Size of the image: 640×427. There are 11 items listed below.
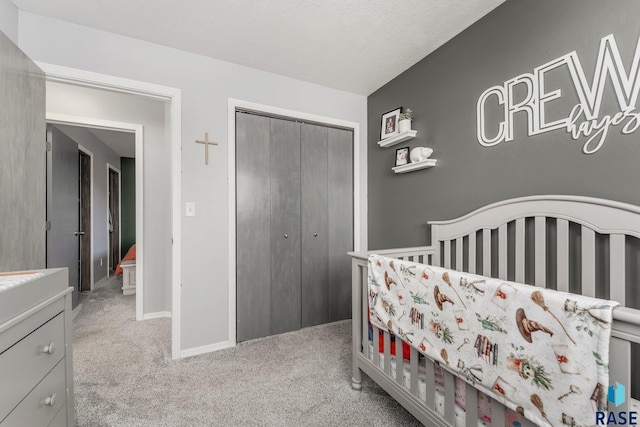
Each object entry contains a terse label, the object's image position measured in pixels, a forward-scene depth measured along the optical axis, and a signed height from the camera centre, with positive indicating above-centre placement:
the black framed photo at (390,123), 2.36 +0.79
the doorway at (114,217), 4.95 -0.08
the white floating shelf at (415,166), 2.02 +0.36
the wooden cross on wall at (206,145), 2.12 +0.53
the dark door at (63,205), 2.65 +0.09
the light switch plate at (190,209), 2.07 +0.03
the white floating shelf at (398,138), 2.17 +0.62
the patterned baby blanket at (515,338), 0.67 -0.40
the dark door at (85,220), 3.70 -0.10
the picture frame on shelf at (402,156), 2.27 +0.47
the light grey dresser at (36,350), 0.78 -0.46
